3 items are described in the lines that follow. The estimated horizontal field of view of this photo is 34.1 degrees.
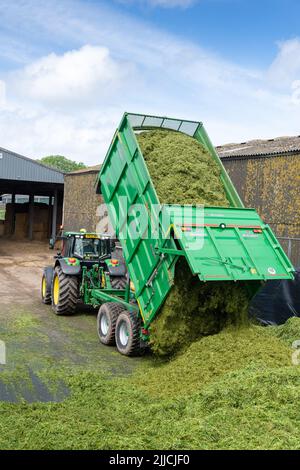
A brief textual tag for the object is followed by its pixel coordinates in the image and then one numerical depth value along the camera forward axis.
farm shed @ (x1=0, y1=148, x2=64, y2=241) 27.69
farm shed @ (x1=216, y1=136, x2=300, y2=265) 14.36
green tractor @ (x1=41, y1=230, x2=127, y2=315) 11.30
